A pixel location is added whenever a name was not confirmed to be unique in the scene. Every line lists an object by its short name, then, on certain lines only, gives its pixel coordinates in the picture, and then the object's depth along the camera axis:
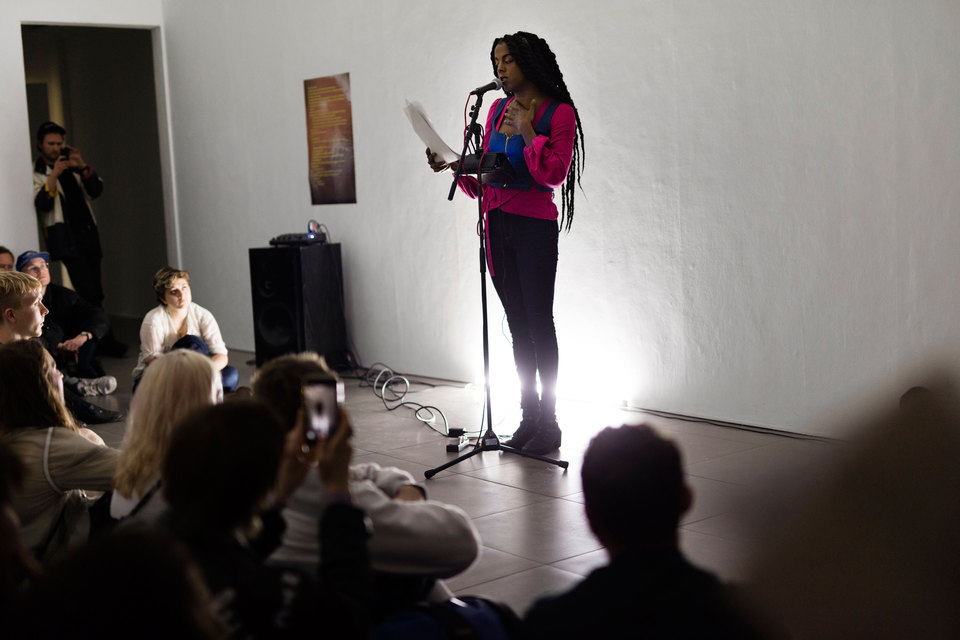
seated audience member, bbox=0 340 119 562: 2.26
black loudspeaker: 6.58
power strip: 4.35
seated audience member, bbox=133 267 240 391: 4.90
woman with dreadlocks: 3.98
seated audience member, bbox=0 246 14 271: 5.63
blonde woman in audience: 2.03
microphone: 3.85
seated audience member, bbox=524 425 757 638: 1.34
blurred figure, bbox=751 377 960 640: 1.30
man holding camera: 7.74
